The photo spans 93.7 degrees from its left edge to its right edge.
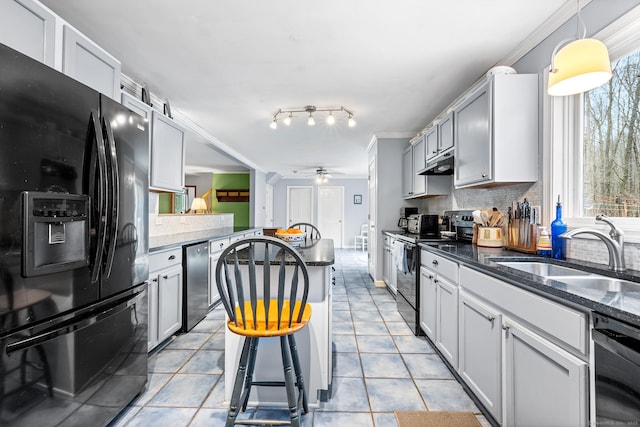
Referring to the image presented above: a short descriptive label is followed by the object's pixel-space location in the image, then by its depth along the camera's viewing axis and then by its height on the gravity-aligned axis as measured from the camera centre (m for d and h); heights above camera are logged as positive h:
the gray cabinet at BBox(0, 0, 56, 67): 1.23 +0.81
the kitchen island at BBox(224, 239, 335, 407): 1.70 -0.79
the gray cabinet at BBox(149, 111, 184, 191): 2.67 +0.59
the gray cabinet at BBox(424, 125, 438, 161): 3.16 +0.82
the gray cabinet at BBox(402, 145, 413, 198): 4.14 +0.64
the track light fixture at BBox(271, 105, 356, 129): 3.41 +1.23
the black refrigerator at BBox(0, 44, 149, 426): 1.04 -0.14
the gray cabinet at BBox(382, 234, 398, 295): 3.79 -0.68
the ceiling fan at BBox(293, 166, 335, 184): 7.84 +1.23
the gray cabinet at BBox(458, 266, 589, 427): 1.02 -0.58
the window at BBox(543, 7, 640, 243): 1.52 +0.42
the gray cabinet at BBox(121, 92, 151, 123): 2.29 +0.88
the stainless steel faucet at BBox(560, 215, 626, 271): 1.40 -0.12
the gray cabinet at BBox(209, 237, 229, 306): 3.29 -0.51
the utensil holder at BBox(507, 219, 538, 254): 1.98 -0.13
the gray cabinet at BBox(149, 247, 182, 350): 2.25 -0.64
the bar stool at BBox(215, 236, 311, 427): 1.31 -0.50
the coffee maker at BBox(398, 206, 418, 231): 4.29 +0.03
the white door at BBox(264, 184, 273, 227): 8.64 +0.30
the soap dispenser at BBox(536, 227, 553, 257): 1.84 -0.17
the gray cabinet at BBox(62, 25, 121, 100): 1.51 +0.84
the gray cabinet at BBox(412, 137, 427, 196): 3.66 +0.63
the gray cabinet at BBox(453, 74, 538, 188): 2.04 +0.61
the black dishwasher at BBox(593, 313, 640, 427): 0.79 -0.43
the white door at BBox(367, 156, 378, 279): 4.66 -0.09
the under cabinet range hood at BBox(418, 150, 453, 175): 2.88 +0.53
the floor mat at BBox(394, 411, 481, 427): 1.58 -1.10
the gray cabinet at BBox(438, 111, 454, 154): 2.78 +0.80
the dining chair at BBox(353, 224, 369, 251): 9.16 -0.71
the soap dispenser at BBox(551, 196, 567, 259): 1.76 -0.11
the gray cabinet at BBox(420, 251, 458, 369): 1.99 -0.65
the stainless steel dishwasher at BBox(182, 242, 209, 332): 2.74 -0.68
